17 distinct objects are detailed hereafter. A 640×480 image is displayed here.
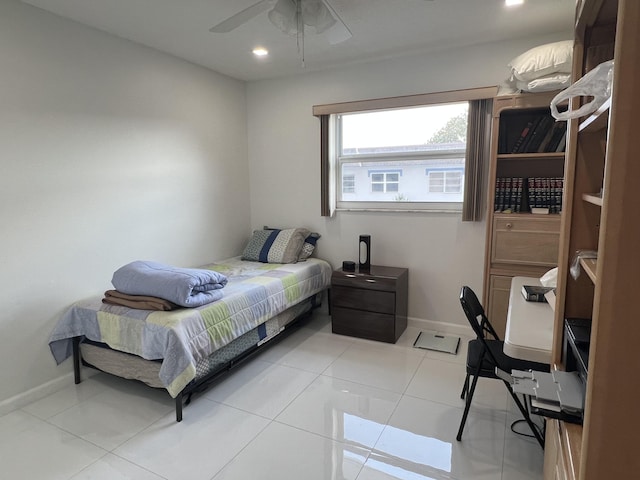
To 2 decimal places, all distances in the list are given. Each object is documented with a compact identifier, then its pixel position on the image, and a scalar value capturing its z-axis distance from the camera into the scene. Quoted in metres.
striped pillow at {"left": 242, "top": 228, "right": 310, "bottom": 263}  3.76
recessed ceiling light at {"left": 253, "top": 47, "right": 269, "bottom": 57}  3.16
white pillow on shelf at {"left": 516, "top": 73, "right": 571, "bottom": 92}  2.50
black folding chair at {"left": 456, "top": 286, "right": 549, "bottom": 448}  1.94
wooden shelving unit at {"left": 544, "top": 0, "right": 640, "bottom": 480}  0.66
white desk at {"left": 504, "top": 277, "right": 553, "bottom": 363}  1.42
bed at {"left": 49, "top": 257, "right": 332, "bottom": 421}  2.17
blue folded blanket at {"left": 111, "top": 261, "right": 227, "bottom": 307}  2.32
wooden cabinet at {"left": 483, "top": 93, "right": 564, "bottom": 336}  2.74
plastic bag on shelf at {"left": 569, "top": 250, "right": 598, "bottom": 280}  1.16
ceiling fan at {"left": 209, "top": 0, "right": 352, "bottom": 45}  2.06
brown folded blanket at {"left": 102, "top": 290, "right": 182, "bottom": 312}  2.32
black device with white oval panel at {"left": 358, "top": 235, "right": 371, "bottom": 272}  3.54
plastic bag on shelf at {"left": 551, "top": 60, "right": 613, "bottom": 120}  0.95
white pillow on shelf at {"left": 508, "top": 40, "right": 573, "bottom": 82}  2.45
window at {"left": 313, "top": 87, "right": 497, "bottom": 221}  3.18
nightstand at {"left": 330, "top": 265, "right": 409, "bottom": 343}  3.28
